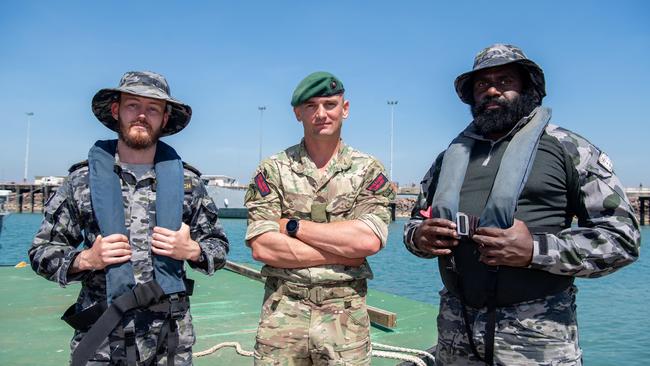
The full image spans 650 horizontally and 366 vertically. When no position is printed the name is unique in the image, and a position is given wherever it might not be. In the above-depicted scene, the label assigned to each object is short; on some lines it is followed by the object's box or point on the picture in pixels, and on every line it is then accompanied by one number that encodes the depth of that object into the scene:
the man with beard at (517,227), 2.50
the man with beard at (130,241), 2.71
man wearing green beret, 2.96
